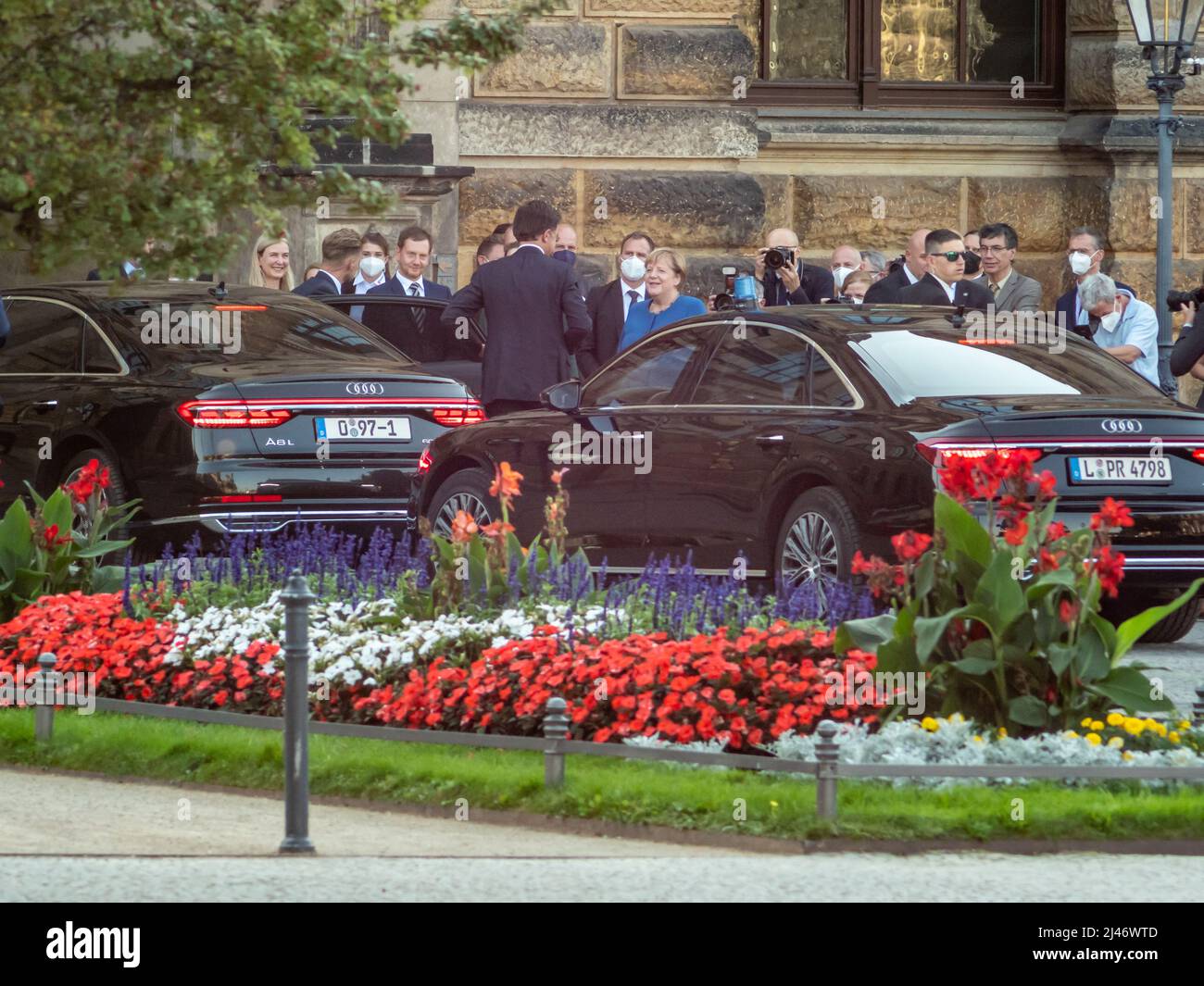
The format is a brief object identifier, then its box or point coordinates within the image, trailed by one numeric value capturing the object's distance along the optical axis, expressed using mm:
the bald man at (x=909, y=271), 17531
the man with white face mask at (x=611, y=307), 17344
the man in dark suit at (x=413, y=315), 17781
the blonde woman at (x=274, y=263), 18266
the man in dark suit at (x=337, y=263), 18250
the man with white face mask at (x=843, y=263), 20281
